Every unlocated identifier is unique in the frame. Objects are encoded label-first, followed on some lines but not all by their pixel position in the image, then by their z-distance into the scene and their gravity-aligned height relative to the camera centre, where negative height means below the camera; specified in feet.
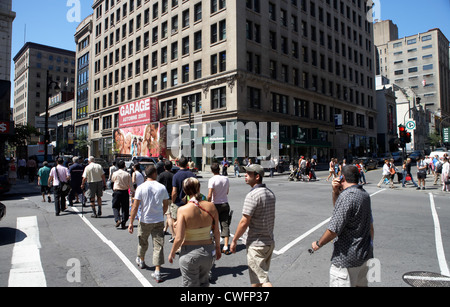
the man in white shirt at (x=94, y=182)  32.27 -2.35
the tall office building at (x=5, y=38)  93.91 +39.55
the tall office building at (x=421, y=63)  327.47 +107.99
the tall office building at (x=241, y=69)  111.96 +41.38
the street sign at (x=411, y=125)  72.50 +7.73
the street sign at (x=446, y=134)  149.84 +11.21
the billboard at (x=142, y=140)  125.39 +9.20
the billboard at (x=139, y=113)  132.36 +22.39
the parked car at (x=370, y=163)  112.59 -2.61
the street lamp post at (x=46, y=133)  71.31 +6.73
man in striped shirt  11.85 -2.94
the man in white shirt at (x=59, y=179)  32.89 -2.12
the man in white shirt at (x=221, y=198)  21.12 -2.81
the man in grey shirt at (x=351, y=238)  10.26 -2.85
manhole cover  14.25 -6.20
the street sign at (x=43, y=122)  74.60 +9.97
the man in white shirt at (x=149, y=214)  16.78 -3.09
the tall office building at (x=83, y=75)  197.72 +59.58
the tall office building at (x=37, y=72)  352.90 +109.98
